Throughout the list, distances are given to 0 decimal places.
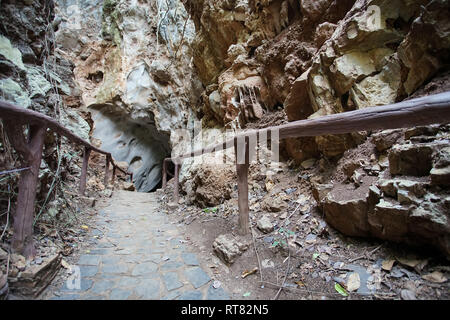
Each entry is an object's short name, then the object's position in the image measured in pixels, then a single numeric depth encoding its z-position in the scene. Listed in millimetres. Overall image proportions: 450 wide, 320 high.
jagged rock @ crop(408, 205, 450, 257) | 1376
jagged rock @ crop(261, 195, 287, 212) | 2932
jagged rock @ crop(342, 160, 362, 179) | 2482
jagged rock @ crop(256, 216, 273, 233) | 2492
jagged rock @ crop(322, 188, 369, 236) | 1928
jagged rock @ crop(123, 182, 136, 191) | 8319
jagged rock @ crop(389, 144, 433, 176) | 1711
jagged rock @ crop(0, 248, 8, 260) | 1573
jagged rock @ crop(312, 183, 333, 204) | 2514
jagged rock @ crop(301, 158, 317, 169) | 3487
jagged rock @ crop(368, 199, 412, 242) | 1594
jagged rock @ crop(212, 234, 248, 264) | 2189
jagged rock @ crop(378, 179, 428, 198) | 1571
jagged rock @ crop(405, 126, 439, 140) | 1829
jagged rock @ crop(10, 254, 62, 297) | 1472
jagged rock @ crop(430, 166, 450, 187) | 1471
